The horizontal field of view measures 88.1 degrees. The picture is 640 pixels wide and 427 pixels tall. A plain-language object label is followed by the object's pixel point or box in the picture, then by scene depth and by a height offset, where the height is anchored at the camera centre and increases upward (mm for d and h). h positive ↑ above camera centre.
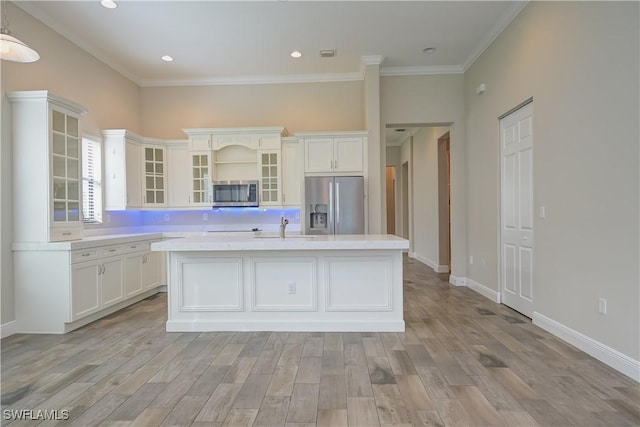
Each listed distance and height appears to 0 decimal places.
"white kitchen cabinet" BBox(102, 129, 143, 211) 4805 +649
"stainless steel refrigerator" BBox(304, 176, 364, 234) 4863 +118
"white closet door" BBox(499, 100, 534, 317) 3691 +8
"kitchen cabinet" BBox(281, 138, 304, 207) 5352 +621
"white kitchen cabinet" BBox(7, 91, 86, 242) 3342 +499
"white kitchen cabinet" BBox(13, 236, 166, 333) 3365 -746
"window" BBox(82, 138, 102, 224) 4523 +473
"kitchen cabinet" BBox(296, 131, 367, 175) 5023 +862
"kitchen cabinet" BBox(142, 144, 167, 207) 5250 +603
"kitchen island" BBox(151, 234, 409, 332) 3330 -793
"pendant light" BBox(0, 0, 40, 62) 2451 +1253
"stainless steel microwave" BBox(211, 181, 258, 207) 5324 +310
